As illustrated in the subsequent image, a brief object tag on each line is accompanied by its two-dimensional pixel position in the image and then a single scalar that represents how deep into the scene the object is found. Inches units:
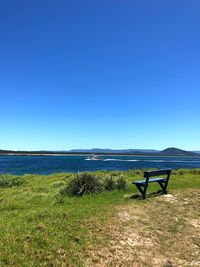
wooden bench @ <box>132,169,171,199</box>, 326.6
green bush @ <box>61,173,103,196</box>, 355.5
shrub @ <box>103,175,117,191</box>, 379.6
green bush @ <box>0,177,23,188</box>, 548.0
